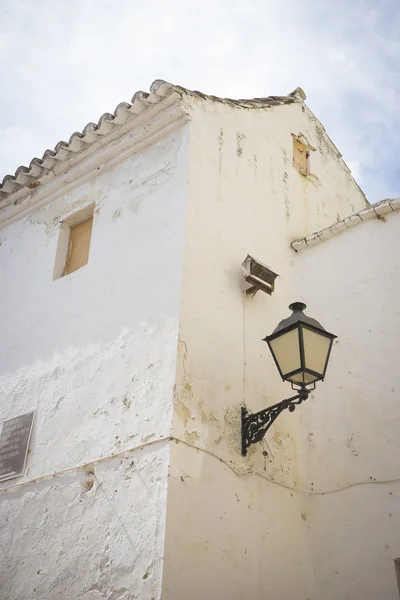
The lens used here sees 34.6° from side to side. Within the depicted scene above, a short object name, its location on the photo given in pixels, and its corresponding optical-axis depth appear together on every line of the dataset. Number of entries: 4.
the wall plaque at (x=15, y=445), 5.78
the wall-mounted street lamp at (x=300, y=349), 4.52
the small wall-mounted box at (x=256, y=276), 5.80
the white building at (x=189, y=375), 4.68
